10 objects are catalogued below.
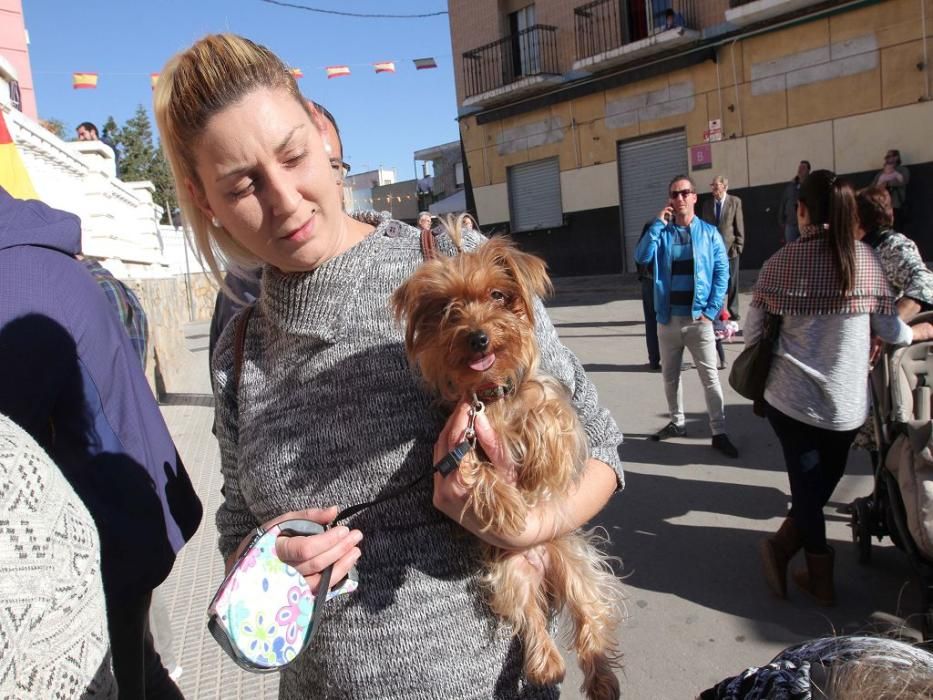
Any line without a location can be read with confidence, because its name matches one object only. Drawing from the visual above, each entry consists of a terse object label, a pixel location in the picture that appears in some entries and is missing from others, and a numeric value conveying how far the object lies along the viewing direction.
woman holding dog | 1.34
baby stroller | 2.87
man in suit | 9.95
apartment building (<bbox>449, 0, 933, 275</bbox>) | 13.84
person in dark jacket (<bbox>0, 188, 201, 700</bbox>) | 1.63
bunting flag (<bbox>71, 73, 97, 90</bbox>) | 15.59
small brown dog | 1.46
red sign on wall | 16.61
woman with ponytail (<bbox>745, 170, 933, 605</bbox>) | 3.52
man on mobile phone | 5.85
